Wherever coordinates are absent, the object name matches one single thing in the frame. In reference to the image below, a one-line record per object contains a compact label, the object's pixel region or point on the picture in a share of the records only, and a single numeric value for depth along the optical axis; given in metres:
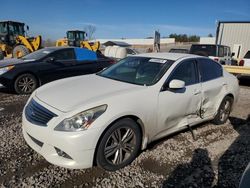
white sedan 2.27
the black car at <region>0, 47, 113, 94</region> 5.49
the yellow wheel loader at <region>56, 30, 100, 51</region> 15.89
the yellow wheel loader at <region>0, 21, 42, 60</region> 11.44
